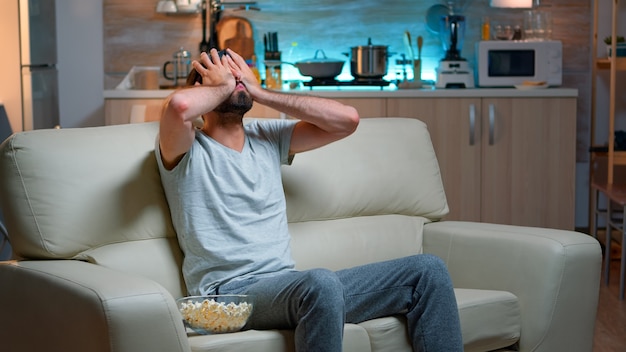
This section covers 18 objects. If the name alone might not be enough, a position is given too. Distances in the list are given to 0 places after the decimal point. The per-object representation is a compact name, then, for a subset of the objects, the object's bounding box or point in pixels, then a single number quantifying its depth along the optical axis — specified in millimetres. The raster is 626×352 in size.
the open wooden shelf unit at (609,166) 4863
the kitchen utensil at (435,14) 6133
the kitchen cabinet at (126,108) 5555
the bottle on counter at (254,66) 5907
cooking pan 5777
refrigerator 5016
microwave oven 5816
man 2596
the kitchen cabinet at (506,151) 5570
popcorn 2441
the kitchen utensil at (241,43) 6098
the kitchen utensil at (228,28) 6137
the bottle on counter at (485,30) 6043
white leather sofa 2355
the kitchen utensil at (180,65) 5882
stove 5746
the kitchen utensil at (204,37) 6090
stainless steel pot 5828
